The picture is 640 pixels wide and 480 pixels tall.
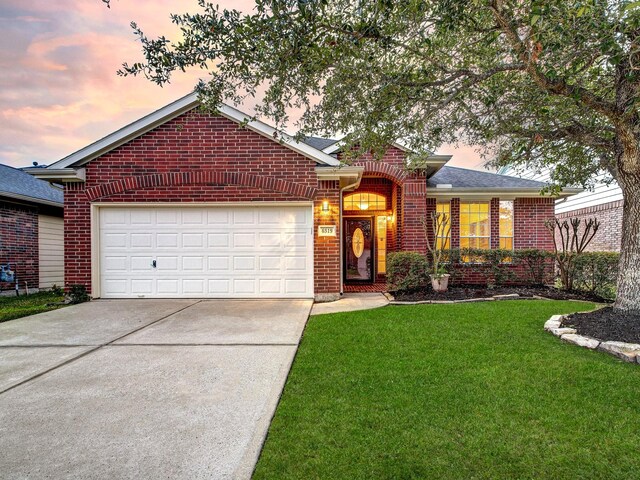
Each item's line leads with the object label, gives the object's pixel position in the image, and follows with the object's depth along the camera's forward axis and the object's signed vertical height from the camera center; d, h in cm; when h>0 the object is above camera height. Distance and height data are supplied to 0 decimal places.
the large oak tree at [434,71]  370 +227
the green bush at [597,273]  788 -80
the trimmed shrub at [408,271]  873 -80
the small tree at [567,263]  838 -59
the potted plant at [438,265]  866 -65
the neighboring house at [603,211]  1113 +107
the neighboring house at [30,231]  993 +39
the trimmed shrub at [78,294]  784 -121
